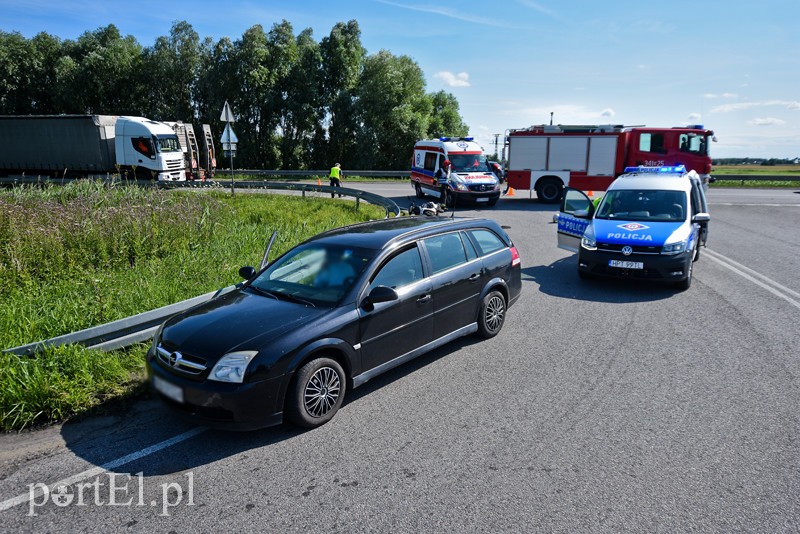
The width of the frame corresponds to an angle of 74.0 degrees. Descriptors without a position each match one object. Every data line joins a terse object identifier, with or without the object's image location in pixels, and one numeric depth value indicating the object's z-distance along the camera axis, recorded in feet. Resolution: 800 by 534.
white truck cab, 84.33
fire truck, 67.62
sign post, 55.58
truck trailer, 84.74
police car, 28.37
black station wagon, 13.62
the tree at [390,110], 131.64
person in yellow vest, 78.32
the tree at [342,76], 138.41
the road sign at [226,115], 55.07
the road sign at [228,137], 58.03
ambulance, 65.46
